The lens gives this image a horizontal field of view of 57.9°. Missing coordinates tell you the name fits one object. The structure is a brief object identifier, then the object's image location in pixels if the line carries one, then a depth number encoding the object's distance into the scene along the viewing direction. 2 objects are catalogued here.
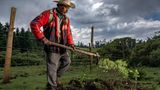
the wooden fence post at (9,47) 4.55
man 2.68
